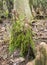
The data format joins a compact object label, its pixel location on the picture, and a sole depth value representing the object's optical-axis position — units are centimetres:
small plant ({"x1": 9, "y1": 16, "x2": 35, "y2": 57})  280
